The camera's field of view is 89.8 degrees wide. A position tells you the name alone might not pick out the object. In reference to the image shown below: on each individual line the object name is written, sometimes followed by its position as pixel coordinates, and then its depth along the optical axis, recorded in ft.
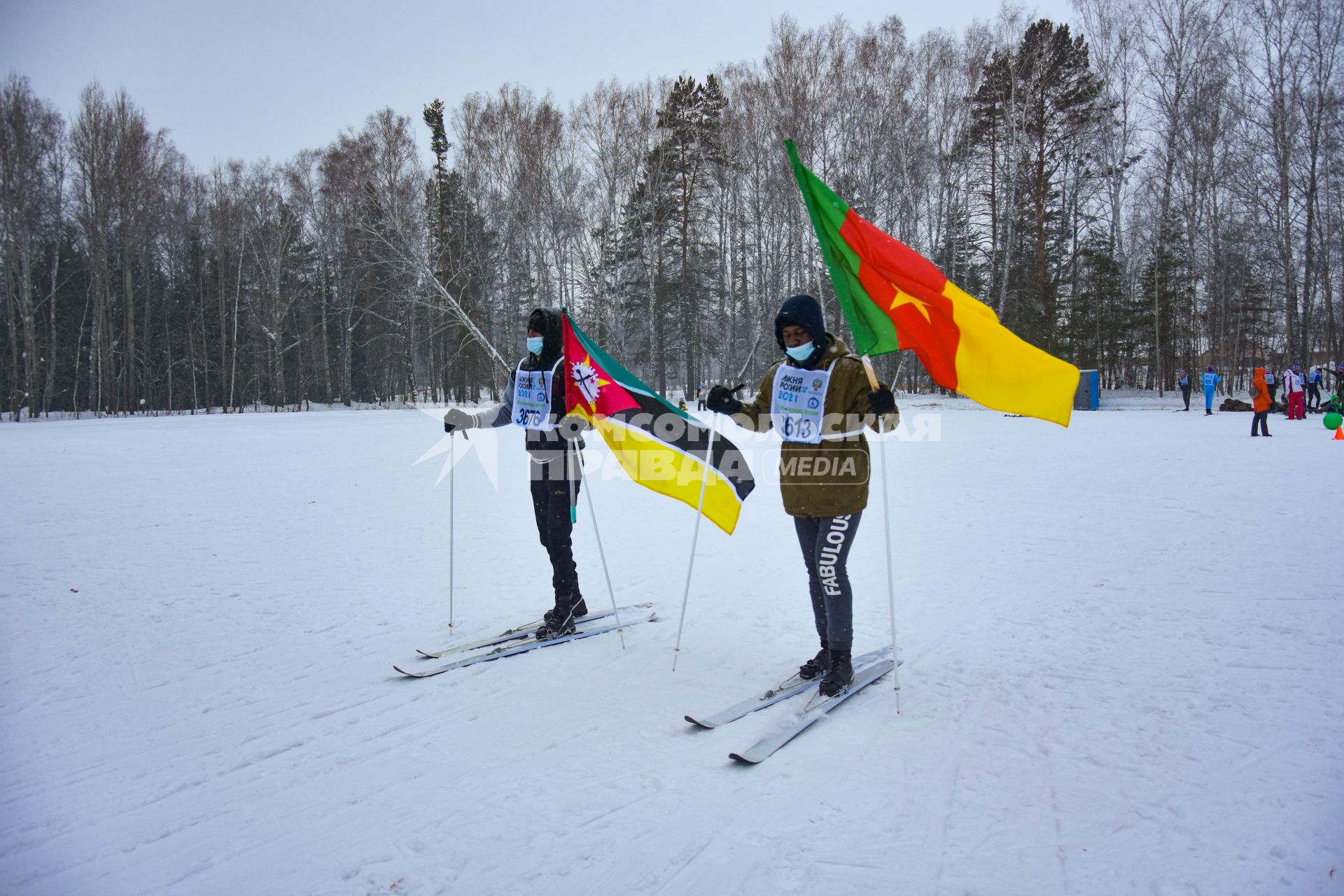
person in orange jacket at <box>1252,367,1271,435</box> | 50.49
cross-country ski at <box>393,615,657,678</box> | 13.76
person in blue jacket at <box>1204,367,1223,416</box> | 74.28
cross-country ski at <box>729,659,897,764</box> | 10.25
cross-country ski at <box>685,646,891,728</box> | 11.45
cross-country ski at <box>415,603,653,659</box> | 14.80
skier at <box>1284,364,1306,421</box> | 65.21
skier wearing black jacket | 15.98
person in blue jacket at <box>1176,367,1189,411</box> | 78.79
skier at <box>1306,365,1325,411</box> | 73.82
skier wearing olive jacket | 12.23
